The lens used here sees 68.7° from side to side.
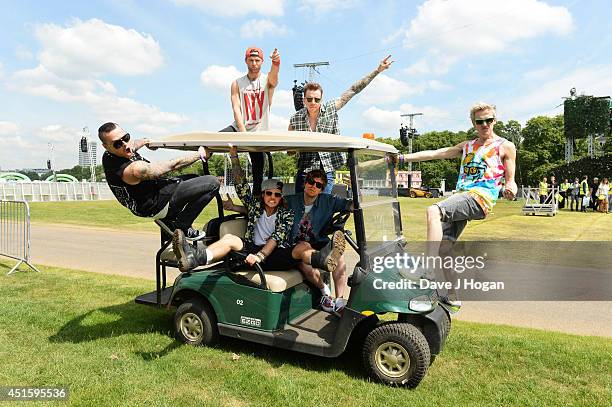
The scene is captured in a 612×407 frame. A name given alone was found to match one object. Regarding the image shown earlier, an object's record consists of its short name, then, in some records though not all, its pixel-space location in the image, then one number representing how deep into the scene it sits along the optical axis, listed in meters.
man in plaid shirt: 4.39
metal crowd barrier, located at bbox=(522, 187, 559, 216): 19.36
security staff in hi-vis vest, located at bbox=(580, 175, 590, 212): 21.96
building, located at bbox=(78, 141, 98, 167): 37.41
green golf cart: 3.32
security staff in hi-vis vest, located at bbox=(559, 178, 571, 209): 25.56
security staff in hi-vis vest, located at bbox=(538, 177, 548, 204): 20.92
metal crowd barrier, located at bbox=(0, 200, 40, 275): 7.86
